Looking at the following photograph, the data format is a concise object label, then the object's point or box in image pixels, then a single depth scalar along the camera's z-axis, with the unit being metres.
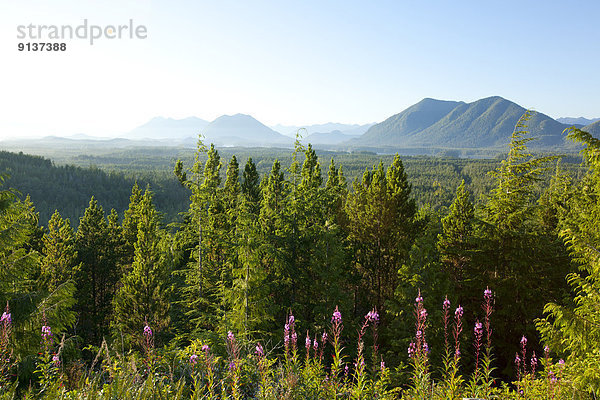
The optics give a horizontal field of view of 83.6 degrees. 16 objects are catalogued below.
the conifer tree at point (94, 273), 28.44
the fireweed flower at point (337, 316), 4.95
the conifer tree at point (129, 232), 30.89
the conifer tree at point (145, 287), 20.06
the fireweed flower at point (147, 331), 5.12
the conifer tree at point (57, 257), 23.70
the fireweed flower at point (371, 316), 4.73
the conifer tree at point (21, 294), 9.13
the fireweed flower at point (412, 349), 4.77
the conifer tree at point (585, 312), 7.88
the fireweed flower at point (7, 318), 4.65
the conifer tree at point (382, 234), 20.88
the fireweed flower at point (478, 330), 4.41
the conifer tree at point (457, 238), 18.56
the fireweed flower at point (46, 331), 4.61
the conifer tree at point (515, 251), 15.73
